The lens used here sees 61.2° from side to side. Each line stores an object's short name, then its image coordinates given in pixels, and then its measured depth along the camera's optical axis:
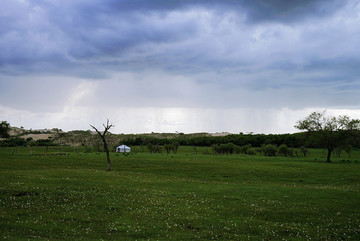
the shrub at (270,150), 120.75
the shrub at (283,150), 118.38
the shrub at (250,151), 128.56
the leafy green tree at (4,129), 112.38
